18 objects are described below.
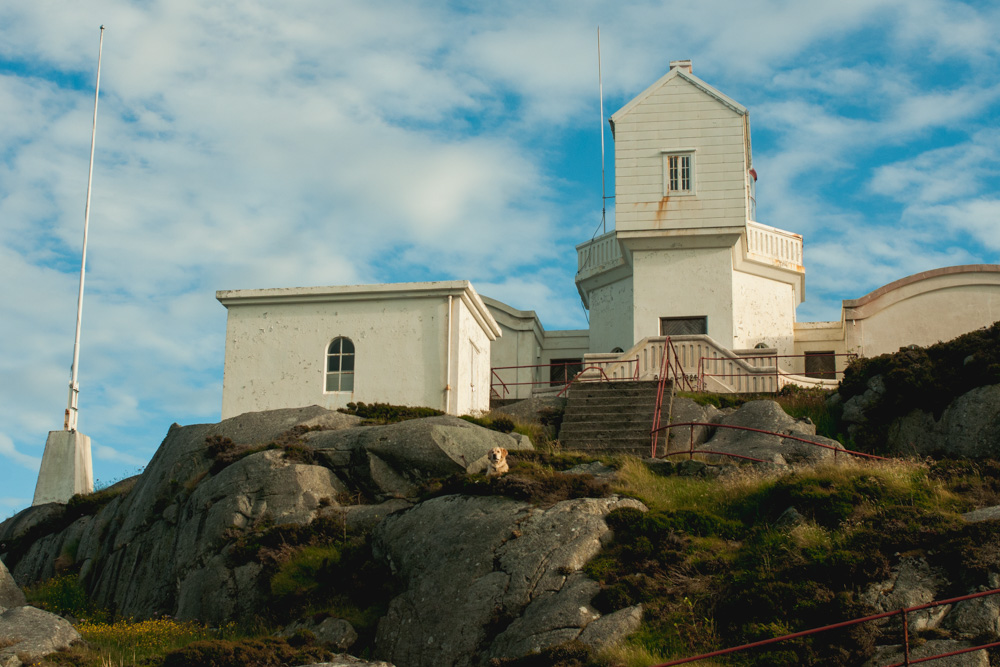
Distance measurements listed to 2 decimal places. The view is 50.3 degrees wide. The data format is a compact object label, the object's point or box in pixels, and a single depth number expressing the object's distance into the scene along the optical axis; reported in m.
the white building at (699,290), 30.12
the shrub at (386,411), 23.03
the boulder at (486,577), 14.12
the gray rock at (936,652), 11.64
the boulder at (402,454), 19.72
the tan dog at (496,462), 17.70
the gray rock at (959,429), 20.55
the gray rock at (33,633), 14.08
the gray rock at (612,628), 13.34
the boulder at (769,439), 20.83
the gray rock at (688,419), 23.06
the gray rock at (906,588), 13.21
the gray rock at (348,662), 13.23
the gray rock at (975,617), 12.15
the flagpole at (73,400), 24.06
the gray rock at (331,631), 15.23
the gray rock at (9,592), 18.05
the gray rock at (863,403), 23.56
